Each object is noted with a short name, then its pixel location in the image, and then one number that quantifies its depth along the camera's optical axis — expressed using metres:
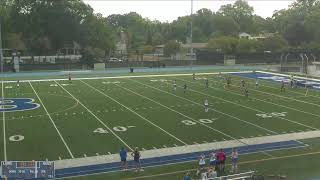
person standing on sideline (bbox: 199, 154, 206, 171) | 16.59
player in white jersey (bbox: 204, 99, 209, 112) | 27.59
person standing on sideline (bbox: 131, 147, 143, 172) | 16.89
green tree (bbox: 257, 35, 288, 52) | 79.38
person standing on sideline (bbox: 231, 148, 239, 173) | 16.86
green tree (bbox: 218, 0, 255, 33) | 123.25
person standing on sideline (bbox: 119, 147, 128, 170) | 16.72
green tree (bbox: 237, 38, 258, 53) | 77.50
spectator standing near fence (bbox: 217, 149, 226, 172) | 16.81
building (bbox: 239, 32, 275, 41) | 104.07
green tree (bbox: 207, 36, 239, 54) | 75.62
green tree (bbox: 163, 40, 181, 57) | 84.38
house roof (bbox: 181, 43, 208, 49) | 89.47
